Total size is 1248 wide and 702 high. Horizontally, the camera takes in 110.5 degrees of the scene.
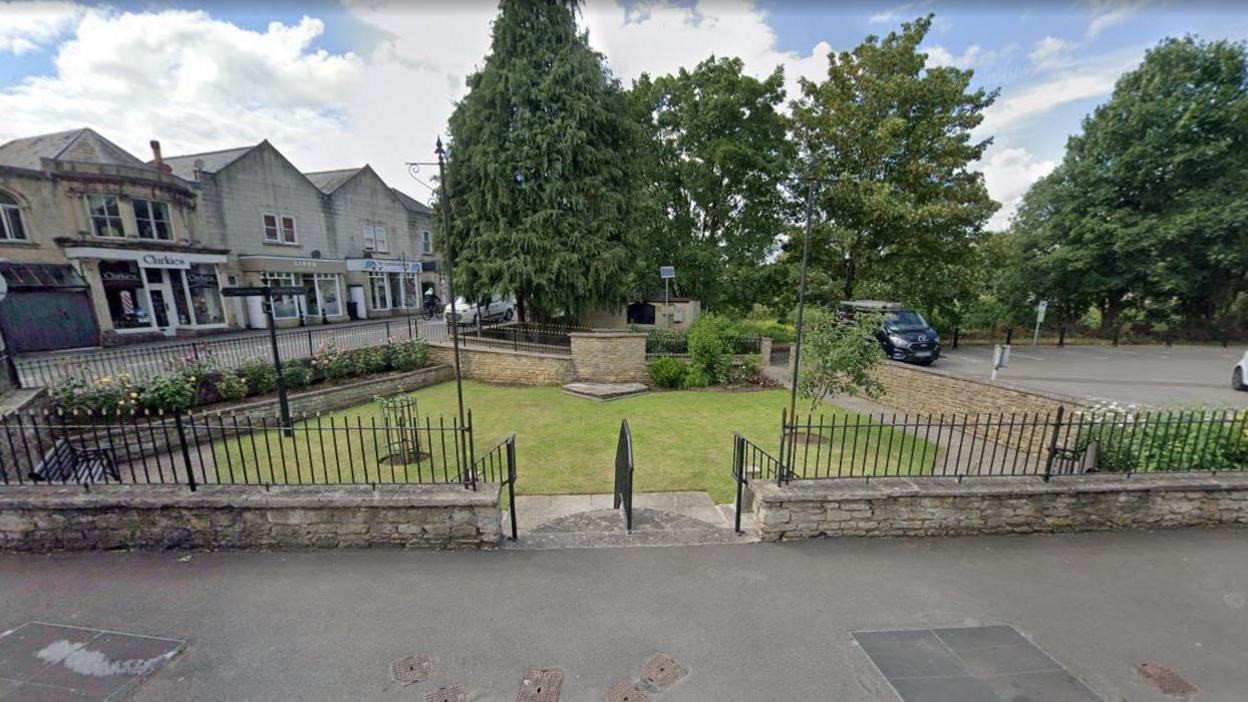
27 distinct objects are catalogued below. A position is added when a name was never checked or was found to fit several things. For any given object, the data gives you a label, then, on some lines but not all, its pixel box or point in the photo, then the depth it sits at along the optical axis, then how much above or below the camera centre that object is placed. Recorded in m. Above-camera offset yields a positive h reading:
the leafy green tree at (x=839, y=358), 8.56 -1.46
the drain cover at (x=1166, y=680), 2.93 -2.72
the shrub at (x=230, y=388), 9.44 -2.30
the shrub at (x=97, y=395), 7.50 -2.01
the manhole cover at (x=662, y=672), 3.04 -2.78
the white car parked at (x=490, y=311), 18.84 -1.57
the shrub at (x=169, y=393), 8.17 -2.12
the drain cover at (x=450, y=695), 2.91 -2.76
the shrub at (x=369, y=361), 12.12 -2.25
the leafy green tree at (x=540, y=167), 14.51 +3.92
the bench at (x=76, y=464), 5.43 -2.37
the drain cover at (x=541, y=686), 2.92 -2.77
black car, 14.10 -1.75
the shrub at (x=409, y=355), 13.16 -2.25
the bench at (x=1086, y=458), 5.35 -2.27
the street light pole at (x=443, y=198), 5.49 +1.05
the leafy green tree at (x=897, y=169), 16.08 +4.45
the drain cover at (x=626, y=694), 2.91 -2.76
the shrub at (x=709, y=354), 13.30 -2.18
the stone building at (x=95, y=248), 14.27 +1.19
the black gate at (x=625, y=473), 4.75 -2.24
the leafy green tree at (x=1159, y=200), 18.22 +3.79
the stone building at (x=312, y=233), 19.83 +2.58
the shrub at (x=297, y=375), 10.43 -2.26
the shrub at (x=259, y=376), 9.95 -2.17
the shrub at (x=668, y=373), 13.03 -2.68
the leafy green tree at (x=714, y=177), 18.64 +4.73
